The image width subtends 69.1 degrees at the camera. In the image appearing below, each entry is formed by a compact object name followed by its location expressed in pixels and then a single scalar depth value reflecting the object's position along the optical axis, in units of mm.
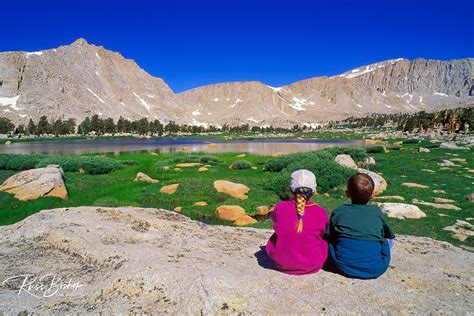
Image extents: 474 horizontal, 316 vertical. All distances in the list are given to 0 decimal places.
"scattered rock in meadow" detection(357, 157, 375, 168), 33903
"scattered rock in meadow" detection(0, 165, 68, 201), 19562
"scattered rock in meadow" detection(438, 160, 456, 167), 31998
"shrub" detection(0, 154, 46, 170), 31859
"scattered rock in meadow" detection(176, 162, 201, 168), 35469
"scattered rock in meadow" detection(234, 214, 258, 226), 15970
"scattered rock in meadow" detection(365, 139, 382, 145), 77112
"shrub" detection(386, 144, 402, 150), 55297
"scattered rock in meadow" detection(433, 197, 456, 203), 18125
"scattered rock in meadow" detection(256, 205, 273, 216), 17706
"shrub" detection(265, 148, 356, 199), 22109
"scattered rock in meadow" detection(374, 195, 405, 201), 18894
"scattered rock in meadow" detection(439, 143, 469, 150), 47919
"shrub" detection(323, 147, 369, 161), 38219
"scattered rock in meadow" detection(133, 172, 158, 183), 26875
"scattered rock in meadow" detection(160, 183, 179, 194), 22377
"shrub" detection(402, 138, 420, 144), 66625
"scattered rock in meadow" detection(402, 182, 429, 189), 22298
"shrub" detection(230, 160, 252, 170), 34188
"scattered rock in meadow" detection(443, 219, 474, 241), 12656
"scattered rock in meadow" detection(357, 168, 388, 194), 21069
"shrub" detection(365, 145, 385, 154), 49656
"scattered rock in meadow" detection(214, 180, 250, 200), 21662
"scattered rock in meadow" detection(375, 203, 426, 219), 15305
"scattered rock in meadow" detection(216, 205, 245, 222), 17047
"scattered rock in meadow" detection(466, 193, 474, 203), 17859
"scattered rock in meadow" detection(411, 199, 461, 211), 16812
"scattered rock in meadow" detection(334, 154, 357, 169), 30047
